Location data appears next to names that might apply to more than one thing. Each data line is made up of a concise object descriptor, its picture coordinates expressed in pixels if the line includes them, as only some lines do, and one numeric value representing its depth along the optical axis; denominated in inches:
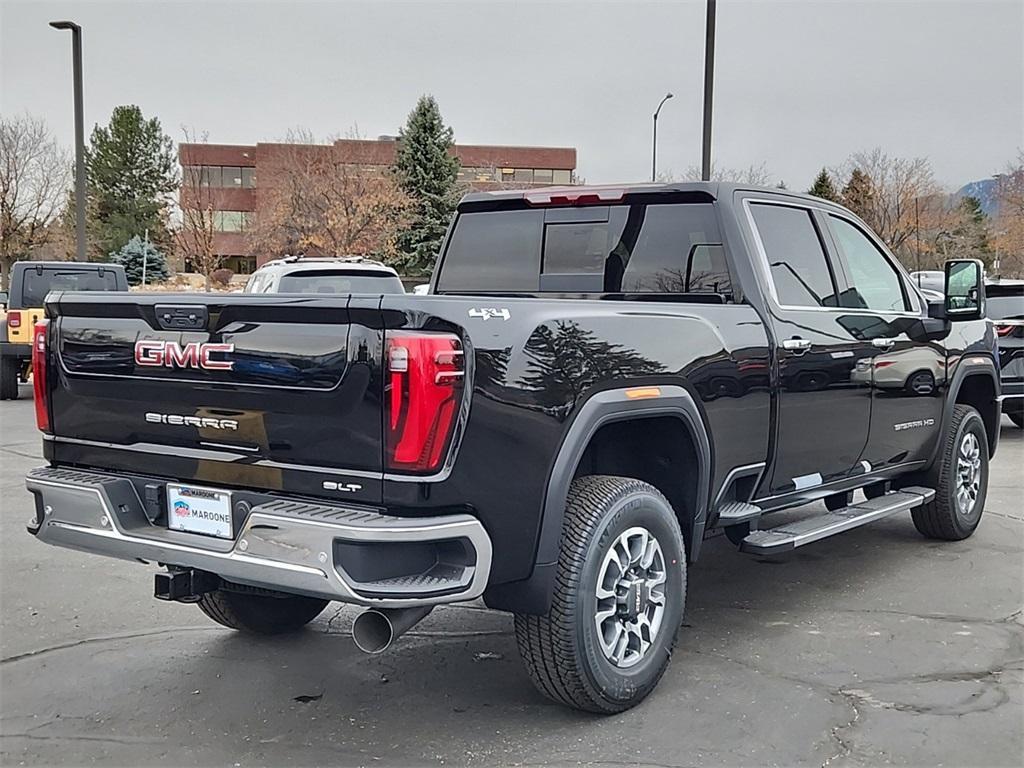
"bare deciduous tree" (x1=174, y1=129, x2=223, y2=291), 1726.1
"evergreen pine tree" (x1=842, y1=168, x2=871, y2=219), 1579.7
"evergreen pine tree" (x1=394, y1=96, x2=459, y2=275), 1609.3
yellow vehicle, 601.6
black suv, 445.4
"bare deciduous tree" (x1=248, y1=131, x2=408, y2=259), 1497.3
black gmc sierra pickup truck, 136.7
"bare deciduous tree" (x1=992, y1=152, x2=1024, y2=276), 1544.0
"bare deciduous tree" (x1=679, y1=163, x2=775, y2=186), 1581.0
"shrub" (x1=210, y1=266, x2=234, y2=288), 1620.2
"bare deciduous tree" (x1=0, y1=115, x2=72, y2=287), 1566.2
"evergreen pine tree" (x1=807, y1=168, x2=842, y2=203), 1862.7
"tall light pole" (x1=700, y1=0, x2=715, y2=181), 600.7
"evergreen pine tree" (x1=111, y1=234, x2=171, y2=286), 1862.7
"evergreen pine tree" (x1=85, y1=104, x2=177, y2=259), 2310.5
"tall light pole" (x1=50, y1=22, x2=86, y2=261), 761.0
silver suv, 493.7
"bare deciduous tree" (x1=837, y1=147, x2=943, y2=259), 1549.0
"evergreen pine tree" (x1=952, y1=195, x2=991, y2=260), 1699.1
